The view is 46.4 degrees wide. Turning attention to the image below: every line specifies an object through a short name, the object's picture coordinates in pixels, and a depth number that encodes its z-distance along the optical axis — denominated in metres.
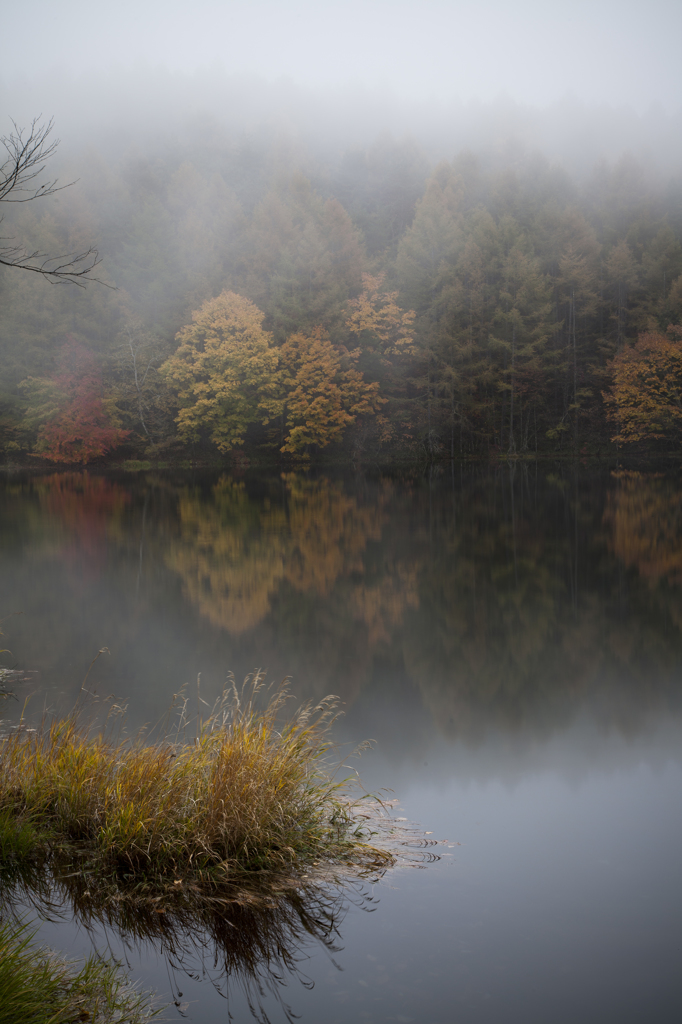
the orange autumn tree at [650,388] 43.03
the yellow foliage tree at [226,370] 44.16
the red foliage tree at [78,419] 47.16
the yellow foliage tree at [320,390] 44.38
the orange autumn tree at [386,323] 45.72
